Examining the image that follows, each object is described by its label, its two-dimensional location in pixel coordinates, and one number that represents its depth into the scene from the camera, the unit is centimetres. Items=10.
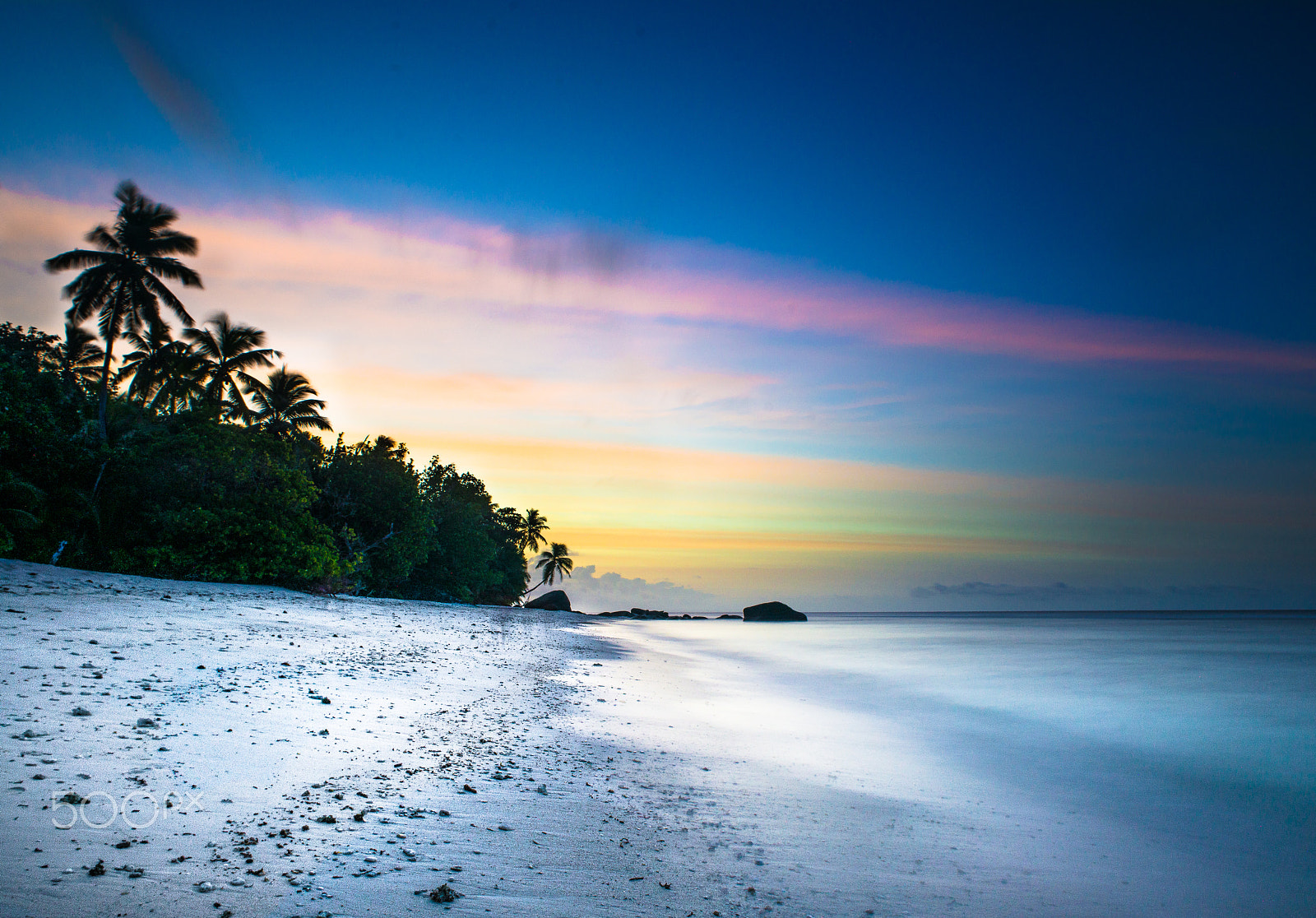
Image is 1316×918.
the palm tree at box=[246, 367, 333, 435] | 3856
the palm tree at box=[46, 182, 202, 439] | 2877
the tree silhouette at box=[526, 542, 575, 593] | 8800
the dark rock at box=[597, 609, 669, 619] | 8662
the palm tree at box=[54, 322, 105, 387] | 3791
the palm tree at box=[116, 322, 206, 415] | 3195
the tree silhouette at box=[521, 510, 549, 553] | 7519
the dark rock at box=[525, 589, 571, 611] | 6806
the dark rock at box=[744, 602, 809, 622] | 8075
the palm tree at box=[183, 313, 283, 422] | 3469
